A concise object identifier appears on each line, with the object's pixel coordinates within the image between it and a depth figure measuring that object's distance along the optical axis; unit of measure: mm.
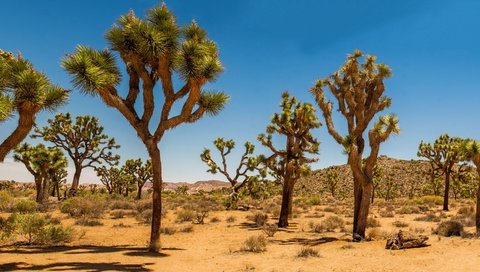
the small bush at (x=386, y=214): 25512
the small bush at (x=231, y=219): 22409
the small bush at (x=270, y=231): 16609
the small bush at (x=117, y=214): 22970
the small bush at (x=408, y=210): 28323
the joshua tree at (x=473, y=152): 16766
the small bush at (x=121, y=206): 28672
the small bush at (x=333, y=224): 19061
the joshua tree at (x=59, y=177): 39681
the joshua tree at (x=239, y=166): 27234
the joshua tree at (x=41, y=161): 30362
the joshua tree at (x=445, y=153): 30750
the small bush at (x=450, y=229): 15477
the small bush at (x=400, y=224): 19781
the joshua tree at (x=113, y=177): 51156
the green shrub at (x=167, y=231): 17156
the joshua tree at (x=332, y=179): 54222
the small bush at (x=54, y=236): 13094
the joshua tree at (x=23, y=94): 10328
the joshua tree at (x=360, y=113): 14609
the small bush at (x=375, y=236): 14852
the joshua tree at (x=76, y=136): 33094
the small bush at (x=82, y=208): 22605
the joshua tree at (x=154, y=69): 11562
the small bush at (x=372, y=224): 19636
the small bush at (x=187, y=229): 18094
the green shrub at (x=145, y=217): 21056
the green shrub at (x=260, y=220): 21061
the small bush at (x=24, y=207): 22516
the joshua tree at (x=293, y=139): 19625
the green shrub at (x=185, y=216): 22509
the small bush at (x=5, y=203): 23500
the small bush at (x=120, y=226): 18964
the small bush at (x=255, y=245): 13016
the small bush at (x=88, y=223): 19031
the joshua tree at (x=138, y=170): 48041
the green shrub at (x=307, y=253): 11879
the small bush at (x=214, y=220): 22250
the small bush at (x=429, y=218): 22438
